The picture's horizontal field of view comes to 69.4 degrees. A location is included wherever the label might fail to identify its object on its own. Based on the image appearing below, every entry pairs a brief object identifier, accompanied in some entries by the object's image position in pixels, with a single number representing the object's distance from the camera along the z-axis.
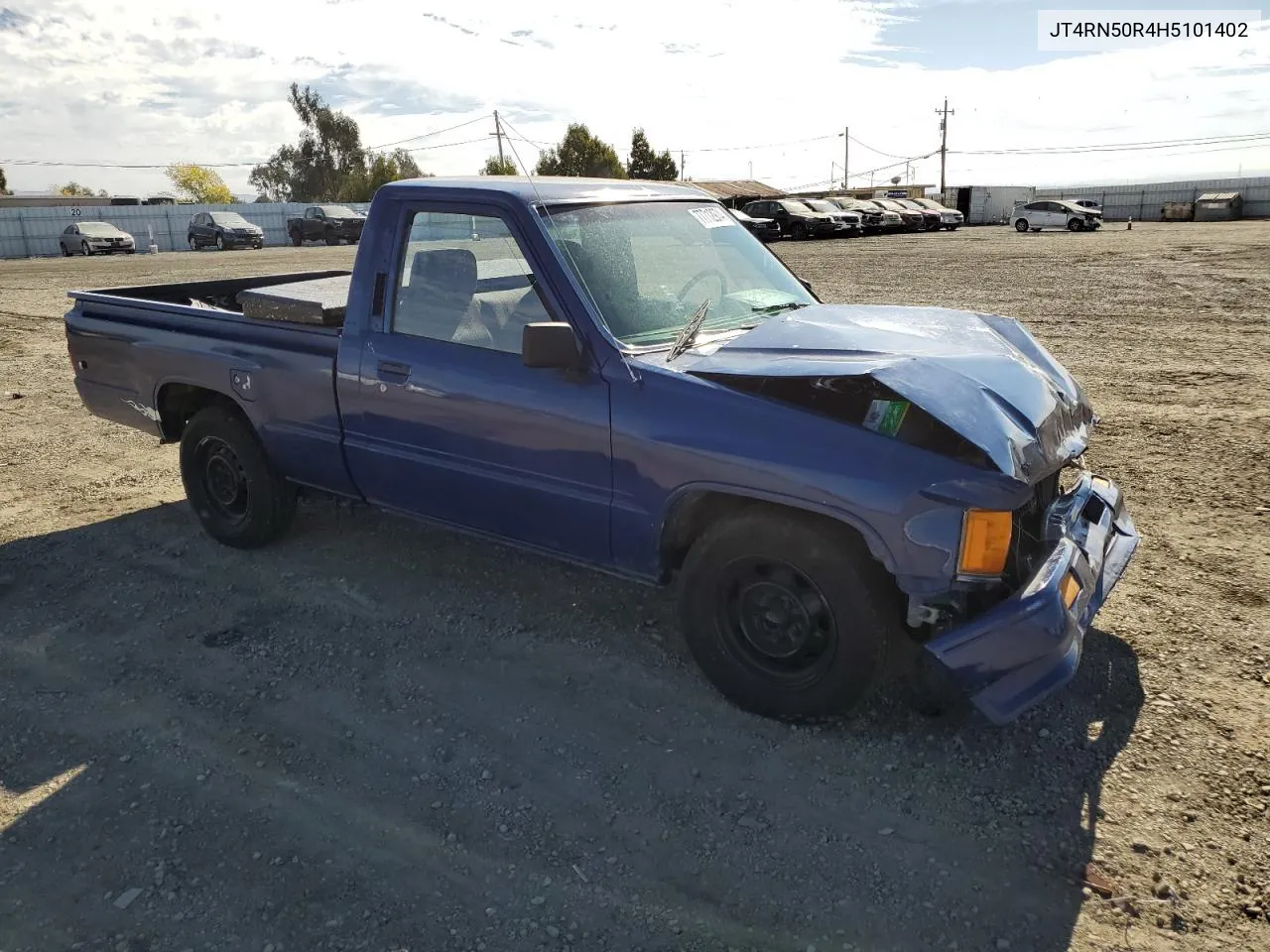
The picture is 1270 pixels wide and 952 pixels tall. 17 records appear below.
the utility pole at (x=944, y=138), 89.06
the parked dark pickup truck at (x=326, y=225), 38.66
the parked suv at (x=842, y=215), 35.75
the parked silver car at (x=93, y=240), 34.06
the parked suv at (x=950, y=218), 42.56
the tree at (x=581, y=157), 62.10
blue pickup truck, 2.96
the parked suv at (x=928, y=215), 42.22
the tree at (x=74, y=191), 100.18
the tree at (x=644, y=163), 65.75
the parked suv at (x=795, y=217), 34.09
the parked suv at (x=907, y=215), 41.19
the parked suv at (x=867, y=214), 38.59
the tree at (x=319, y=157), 79.44
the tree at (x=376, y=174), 67.44
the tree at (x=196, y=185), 101.12
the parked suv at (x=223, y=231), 37.03
